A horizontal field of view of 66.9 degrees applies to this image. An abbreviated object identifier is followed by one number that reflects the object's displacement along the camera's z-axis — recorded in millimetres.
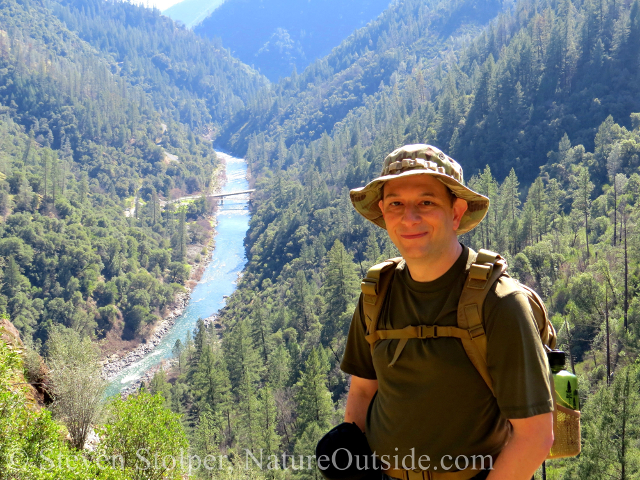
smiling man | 2506
